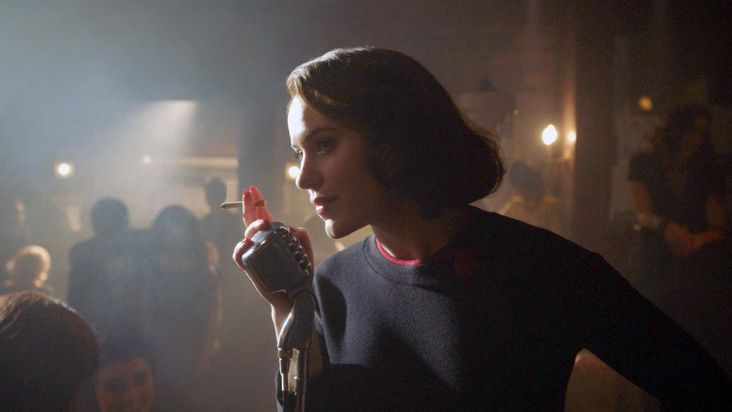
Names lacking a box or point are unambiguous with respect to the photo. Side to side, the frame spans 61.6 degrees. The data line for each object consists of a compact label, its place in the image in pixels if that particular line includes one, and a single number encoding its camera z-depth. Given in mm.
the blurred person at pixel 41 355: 901
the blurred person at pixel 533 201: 2039
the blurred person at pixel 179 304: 2072
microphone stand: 803
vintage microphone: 803
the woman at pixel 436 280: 817
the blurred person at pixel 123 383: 1569
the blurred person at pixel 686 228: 1933
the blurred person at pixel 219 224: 2100
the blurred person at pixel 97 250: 2057
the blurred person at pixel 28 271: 2061
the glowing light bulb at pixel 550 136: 2096
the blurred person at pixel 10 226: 2082
